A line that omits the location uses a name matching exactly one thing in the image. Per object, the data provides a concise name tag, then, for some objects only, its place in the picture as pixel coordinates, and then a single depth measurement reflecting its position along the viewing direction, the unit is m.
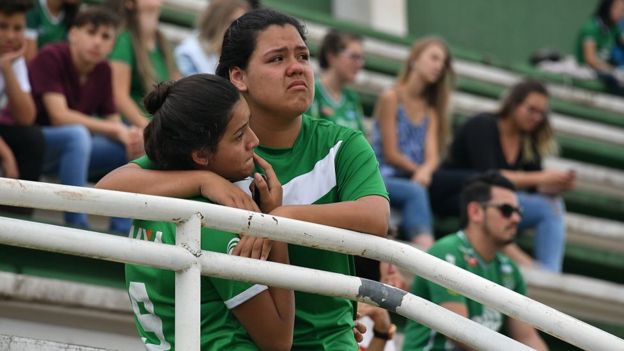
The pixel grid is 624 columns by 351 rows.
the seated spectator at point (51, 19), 15.73
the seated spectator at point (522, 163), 17.33
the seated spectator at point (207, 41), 15.77
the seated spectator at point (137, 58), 15.44
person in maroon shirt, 13.82
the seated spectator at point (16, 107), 13.10
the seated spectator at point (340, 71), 16.73
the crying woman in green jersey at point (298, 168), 7.85
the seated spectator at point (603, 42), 24.02
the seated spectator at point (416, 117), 17.25
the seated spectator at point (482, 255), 12.71
